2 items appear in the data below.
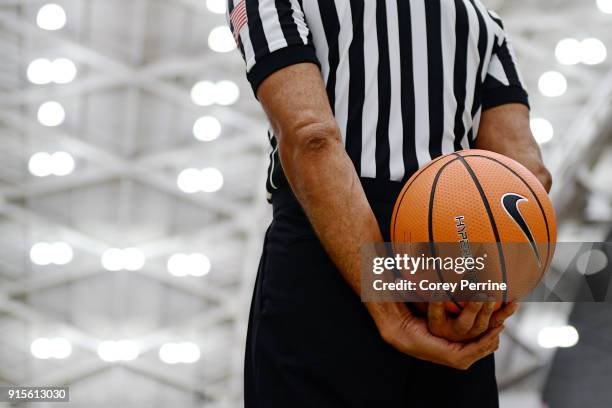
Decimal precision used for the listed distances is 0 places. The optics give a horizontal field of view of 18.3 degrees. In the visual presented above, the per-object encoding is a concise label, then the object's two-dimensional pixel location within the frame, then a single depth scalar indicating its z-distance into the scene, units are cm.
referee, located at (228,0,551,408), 265
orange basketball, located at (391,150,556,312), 262
